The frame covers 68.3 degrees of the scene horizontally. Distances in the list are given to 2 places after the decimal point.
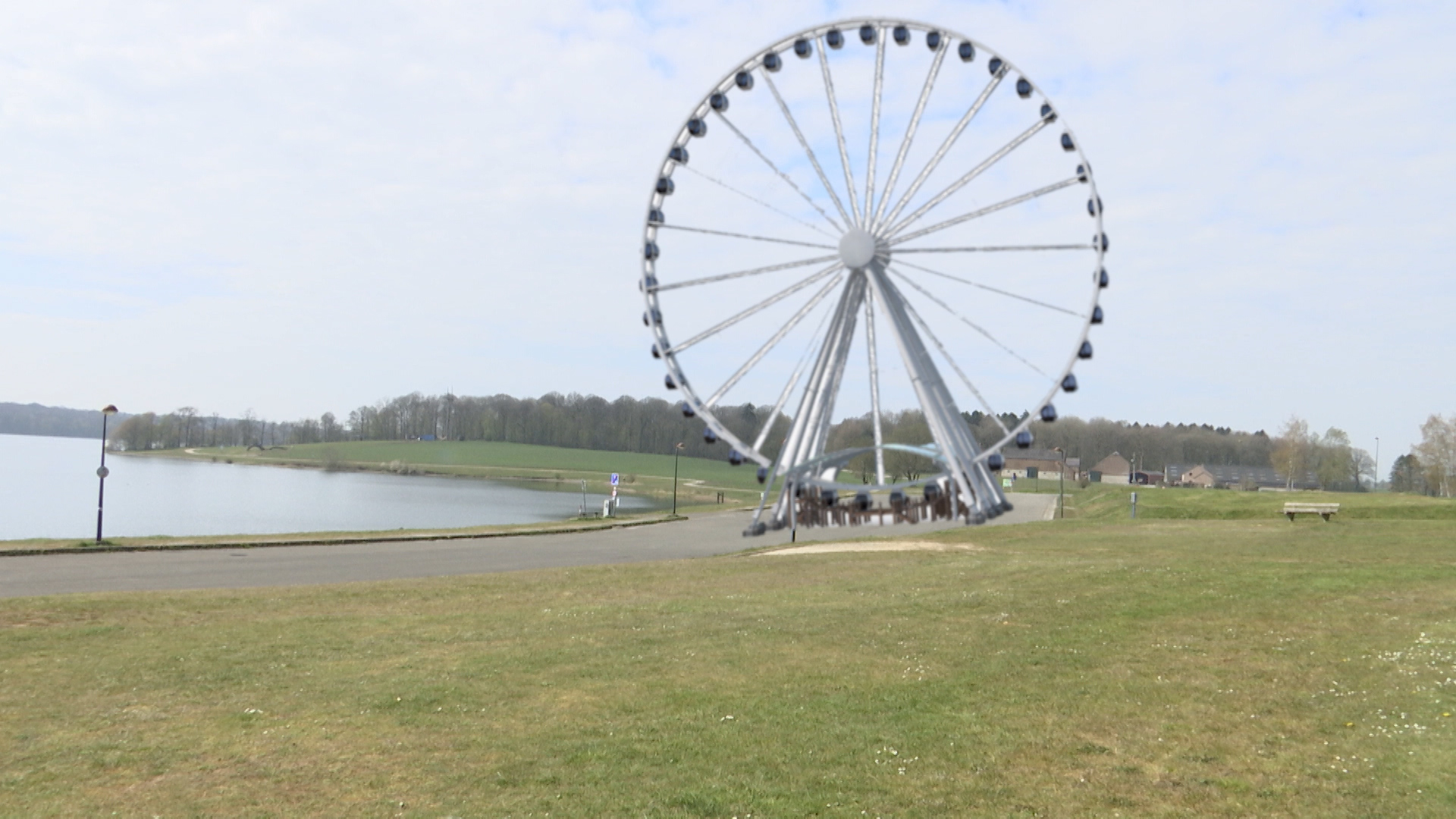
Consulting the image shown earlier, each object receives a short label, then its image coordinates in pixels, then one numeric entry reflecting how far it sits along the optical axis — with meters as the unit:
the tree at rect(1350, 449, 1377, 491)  91.29
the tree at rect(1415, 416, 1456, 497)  90.75
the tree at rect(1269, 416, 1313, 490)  75.19
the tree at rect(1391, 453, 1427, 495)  109.38
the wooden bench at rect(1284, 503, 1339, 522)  47.75
